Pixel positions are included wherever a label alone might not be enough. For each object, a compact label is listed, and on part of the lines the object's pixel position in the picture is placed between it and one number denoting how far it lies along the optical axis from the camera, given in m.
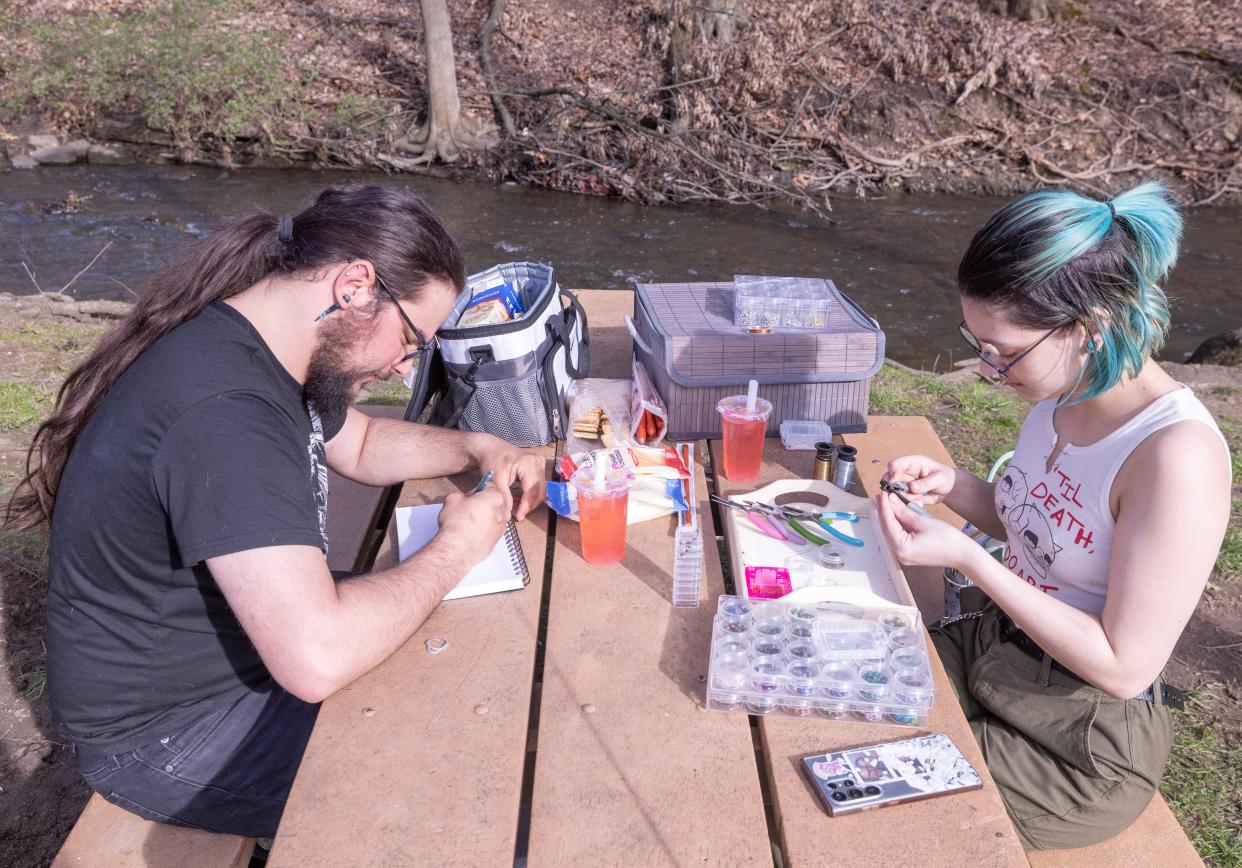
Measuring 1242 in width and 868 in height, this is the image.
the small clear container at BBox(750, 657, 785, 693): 1.49
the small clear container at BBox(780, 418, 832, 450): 2.39
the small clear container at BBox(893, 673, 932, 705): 1.45
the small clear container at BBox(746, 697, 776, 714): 1.49
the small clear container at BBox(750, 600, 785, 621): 1.65
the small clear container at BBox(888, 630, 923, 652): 1.57
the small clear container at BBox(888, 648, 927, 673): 1.52
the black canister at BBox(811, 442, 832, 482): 2.18
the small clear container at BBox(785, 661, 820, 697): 1.48
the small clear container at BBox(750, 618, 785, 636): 1.60
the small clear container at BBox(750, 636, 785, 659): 1.55
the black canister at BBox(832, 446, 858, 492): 2.15
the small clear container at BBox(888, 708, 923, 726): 1.46
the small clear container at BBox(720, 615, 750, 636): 1.61
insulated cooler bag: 2.31
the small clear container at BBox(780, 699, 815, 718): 1.49
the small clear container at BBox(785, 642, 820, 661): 1.54
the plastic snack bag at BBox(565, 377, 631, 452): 2.36
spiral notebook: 1.81
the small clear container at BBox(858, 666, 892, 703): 1.47
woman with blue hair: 1.52
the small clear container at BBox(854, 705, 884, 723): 1.47
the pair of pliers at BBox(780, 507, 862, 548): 1.96
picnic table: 1.27
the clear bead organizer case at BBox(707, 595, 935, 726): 1.47
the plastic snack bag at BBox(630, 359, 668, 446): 2.37
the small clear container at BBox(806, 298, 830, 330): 2.48
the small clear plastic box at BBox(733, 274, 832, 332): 2.48
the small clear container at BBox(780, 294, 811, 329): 2.48
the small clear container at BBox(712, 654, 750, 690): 1.49
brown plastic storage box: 2.37
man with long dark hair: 1.50
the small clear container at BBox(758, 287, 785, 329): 2.49
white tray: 1.73
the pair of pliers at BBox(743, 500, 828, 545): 1.91
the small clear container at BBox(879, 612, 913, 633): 1.62
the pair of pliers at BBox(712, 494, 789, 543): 1.93
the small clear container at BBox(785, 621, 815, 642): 1.58
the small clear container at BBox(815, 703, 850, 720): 1.48
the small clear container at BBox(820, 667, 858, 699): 1.47
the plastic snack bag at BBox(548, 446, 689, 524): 2.04
